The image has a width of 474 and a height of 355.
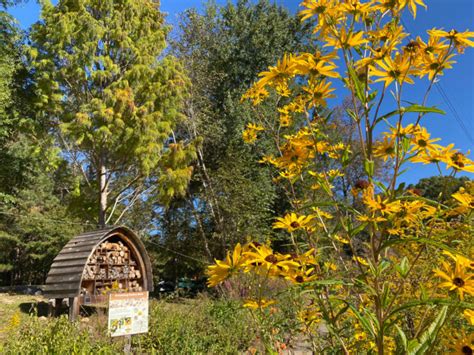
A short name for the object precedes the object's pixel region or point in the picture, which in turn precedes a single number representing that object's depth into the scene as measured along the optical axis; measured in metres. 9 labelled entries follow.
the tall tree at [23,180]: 10.54
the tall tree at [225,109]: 12.55
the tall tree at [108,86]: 9.59
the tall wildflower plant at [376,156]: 1.10
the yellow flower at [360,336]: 1.76
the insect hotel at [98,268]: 7.14
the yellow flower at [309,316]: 1.53
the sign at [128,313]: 3.84
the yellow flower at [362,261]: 1.18
